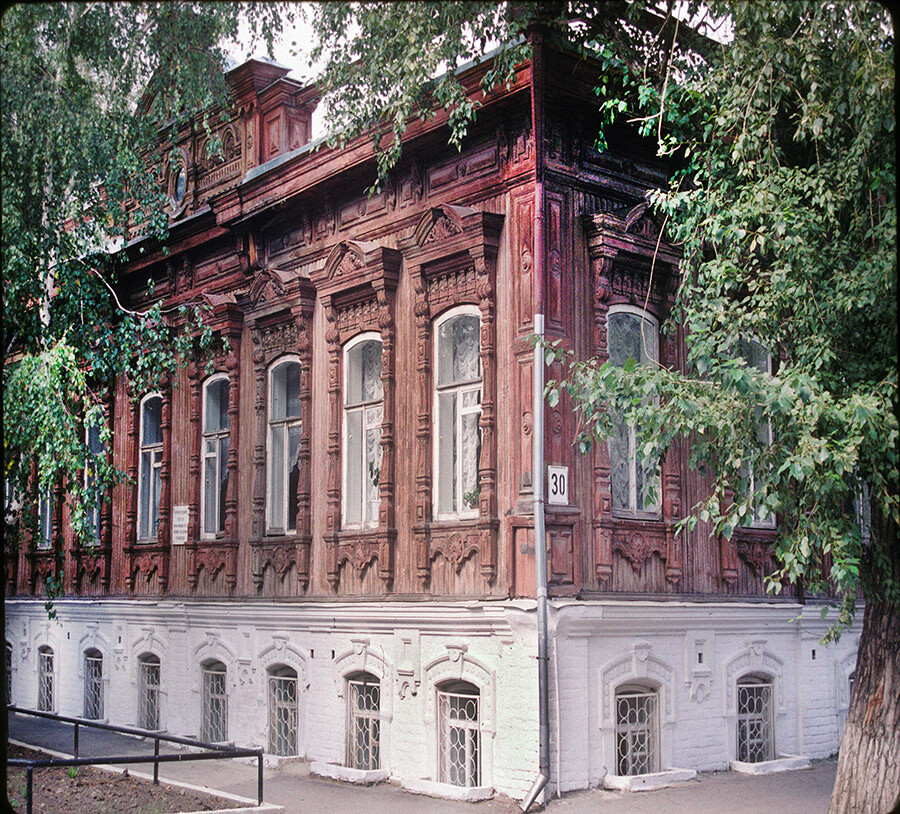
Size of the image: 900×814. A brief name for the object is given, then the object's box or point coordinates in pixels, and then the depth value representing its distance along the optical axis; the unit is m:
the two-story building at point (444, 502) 11.48
